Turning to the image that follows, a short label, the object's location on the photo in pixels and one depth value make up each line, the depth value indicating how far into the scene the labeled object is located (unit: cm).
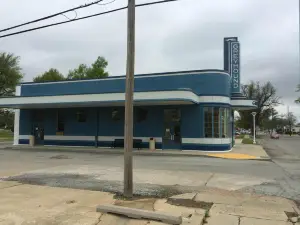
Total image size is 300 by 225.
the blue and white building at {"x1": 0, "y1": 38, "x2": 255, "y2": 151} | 2389
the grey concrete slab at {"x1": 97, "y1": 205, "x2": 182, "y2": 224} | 643
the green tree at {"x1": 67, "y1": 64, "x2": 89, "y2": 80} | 6239
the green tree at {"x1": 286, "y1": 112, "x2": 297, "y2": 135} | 12904
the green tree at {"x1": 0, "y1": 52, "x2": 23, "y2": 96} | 5382
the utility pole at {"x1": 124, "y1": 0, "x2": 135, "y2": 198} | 830
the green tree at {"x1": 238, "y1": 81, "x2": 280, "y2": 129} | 7800
